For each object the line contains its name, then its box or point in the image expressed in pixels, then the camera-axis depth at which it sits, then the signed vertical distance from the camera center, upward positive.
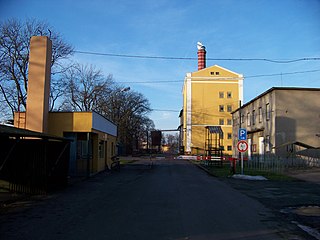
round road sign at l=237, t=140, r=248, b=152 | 22.33 +0.30
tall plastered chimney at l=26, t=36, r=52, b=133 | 20.62 +3.58
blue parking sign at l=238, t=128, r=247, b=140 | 22.84 +1.07
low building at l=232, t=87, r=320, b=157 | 34.25 +3.19
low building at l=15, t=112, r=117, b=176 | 22.31 +0.95
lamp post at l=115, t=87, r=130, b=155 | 64.33 +7.38
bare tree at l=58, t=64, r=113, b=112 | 52.25 +7.62
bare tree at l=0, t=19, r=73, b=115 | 32.62 +7.98
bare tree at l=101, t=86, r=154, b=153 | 63.91 +6.64
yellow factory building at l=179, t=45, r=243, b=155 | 74.88 +10.24
